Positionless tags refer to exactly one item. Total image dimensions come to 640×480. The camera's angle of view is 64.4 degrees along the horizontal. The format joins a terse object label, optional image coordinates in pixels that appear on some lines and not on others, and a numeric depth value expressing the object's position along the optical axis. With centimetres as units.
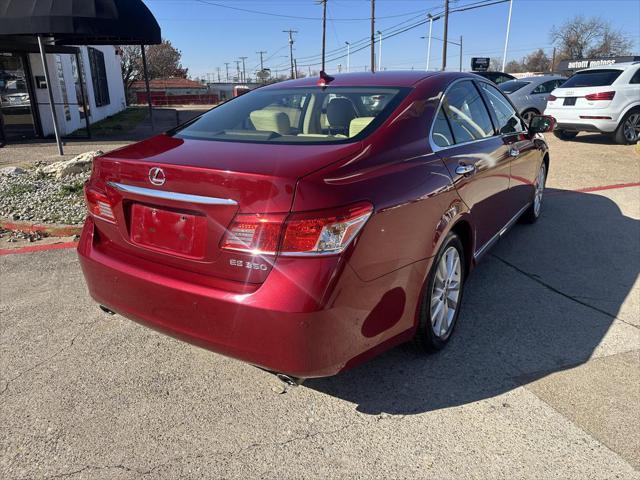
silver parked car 1484
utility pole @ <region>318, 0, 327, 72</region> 5350
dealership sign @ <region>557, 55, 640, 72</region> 3304
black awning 1046
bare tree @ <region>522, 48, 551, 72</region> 9294
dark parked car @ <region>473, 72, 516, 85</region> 1949
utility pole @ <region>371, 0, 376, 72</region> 4503
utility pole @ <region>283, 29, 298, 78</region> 8350
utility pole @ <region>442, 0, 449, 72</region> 3941
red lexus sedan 212
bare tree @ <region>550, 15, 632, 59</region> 7519
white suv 1102
